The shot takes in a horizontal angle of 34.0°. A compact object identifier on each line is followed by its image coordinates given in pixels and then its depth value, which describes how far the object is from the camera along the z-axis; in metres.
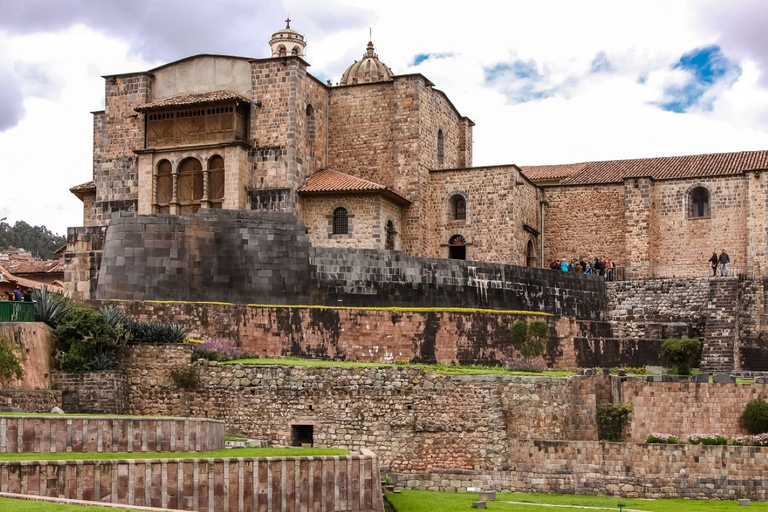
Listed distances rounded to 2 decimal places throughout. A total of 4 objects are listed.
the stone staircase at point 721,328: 37.00
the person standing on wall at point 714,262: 44.19
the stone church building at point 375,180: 43.34
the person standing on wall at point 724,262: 44.25
